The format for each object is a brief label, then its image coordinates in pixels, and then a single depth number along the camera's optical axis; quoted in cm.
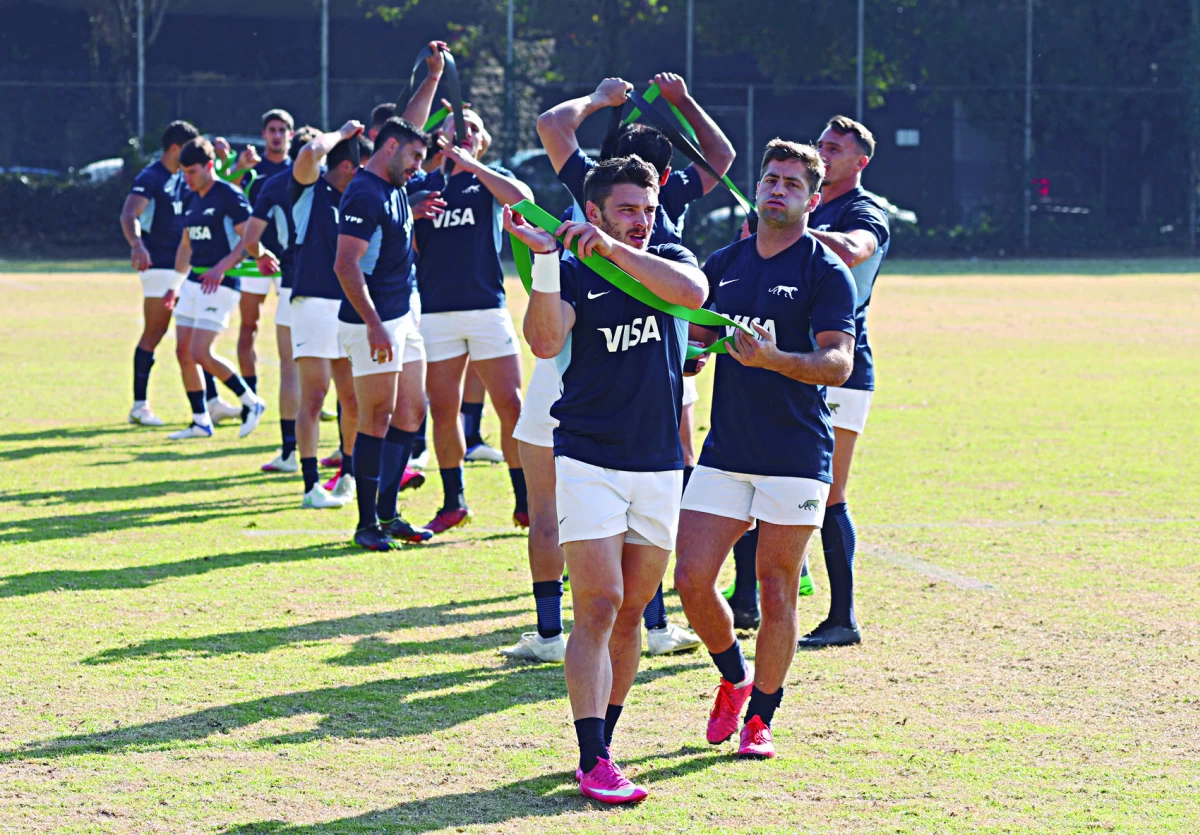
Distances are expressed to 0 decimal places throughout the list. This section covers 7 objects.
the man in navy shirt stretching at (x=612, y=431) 1008
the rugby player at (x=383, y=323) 1727
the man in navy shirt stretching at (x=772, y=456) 1093
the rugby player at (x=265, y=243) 2500
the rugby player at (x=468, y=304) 1759
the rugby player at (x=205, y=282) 2577
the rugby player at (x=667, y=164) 1385
